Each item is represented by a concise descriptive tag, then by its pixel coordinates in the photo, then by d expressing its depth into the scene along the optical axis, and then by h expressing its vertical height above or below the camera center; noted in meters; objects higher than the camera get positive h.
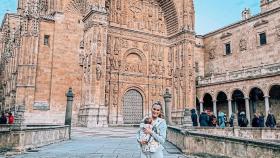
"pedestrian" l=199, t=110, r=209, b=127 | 14.73 -0.65
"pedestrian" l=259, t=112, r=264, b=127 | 15.88 -0.77
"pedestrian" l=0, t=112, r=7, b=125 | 15.17 -0.77
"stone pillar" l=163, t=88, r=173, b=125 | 14.99 +0.14
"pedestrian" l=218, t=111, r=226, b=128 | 15.83 -0.75
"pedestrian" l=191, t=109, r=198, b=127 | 14.63 -0.53
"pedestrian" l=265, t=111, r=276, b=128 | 15.65 -0.85
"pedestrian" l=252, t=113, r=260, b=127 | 15.88 -0.86
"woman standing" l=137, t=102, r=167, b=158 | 3.36 -0.34
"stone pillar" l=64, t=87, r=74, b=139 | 12.55 -0.09
